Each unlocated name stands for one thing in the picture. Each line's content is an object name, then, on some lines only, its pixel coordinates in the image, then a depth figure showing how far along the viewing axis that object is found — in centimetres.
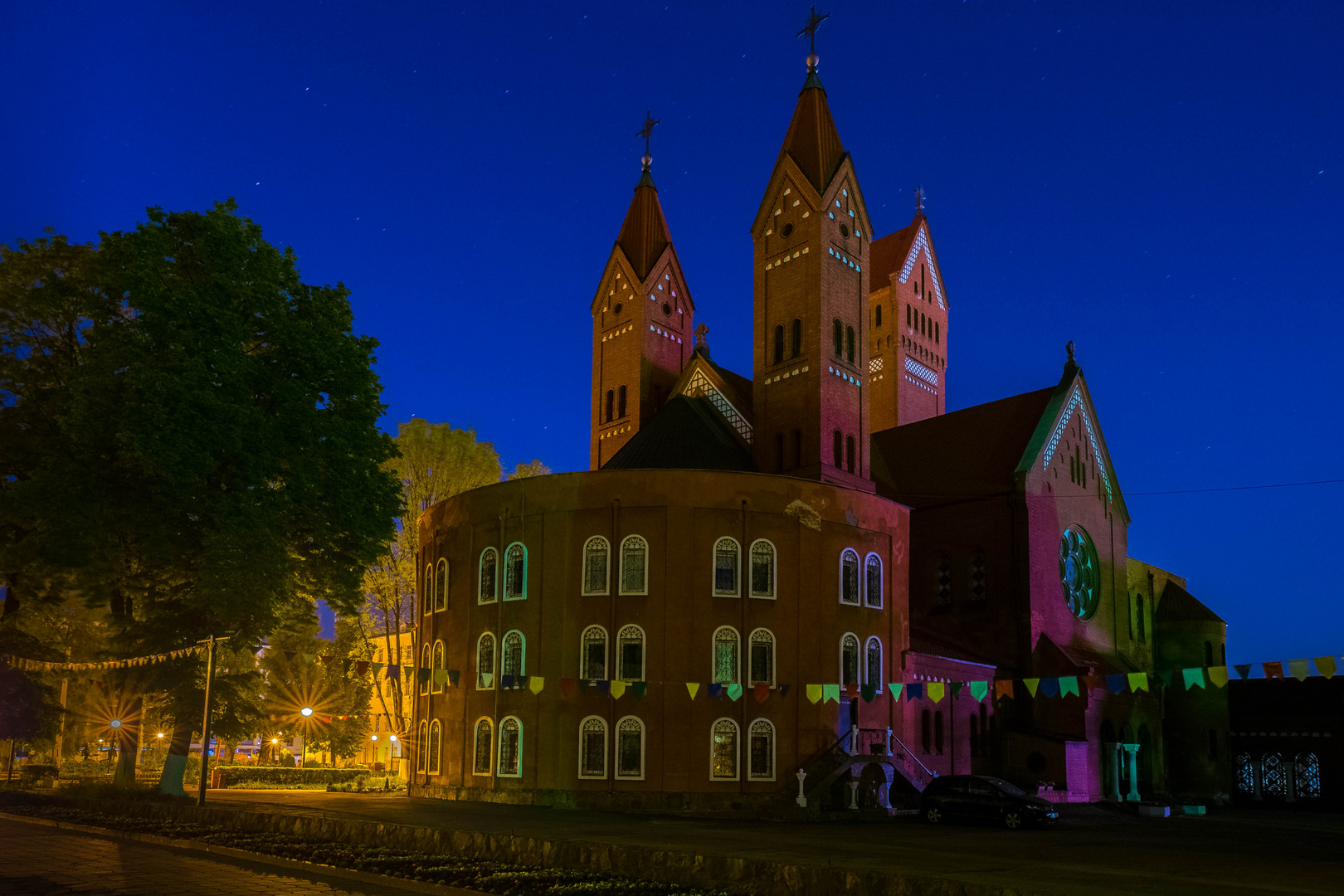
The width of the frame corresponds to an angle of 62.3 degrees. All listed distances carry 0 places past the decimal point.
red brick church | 3406
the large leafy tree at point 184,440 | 2817
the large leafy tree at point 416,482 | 4981
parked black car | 3016
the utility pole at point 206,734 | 2480
